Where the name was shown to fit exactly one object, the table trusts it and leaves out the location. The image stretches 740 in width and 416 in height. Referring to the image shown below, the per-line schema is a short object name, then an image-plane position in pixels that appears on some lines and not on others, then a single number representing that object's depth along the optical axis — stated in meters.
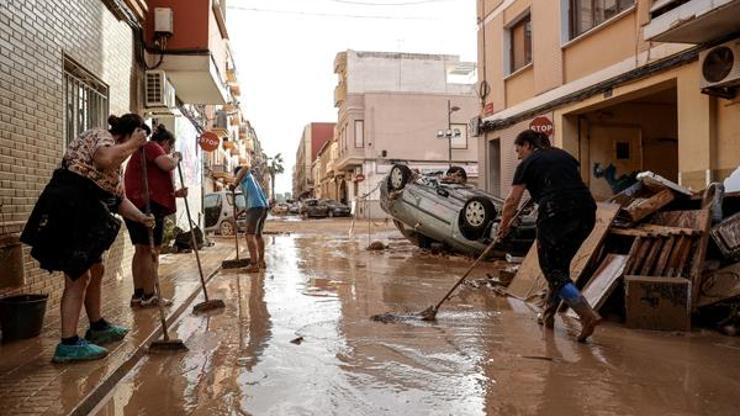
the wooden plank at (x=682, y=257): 5.56
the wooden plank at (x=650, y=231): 5.62
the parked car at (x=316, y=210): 39.63
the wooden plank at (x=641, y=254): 5.67
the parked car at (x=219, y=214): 19.02
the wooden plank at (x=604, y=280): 5.57
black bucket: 4.37
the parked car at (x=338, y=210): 39.69
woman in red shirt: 5.64
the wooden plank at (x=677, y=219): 5.77
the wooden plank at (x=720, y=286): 5.20
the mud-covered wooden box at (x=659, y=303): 5.11
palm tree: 102.31
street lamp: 34.99
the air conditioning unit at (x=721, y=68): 7.64
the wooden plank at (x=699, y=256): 5.35
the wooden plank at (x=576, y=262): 6.14
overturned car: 10.20
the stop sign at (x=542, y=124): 12.36
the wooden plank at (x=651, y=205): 6.18
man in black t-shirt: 4.78
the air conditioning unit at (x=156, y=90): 9.80
